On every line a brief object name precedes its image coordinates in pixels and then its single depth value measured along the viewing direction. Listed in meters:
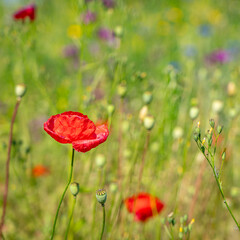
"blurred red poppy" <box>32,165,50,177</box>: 1.78
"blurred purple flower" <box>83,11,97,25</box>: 1.56
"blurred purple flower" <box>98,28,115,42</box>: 2.91
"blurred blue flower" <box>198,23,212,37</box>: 4.15
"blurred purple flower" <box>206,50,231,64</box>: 2.90
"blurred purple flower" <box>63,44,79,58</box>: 3.33
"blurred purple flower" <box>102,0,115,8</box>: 1.63
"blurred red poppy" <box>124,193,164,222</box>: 1.46
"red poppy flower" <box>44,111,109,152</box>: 1.25
